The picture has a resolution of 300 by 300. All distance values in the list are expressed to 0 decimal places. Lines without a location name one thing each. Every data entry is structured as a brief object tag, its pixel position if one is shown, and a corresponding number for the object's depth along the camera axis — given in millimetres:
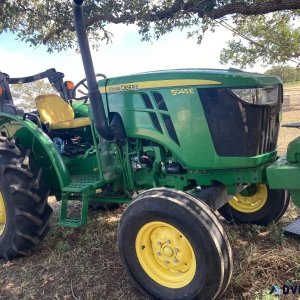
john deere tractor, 2482
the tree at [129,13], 4539
